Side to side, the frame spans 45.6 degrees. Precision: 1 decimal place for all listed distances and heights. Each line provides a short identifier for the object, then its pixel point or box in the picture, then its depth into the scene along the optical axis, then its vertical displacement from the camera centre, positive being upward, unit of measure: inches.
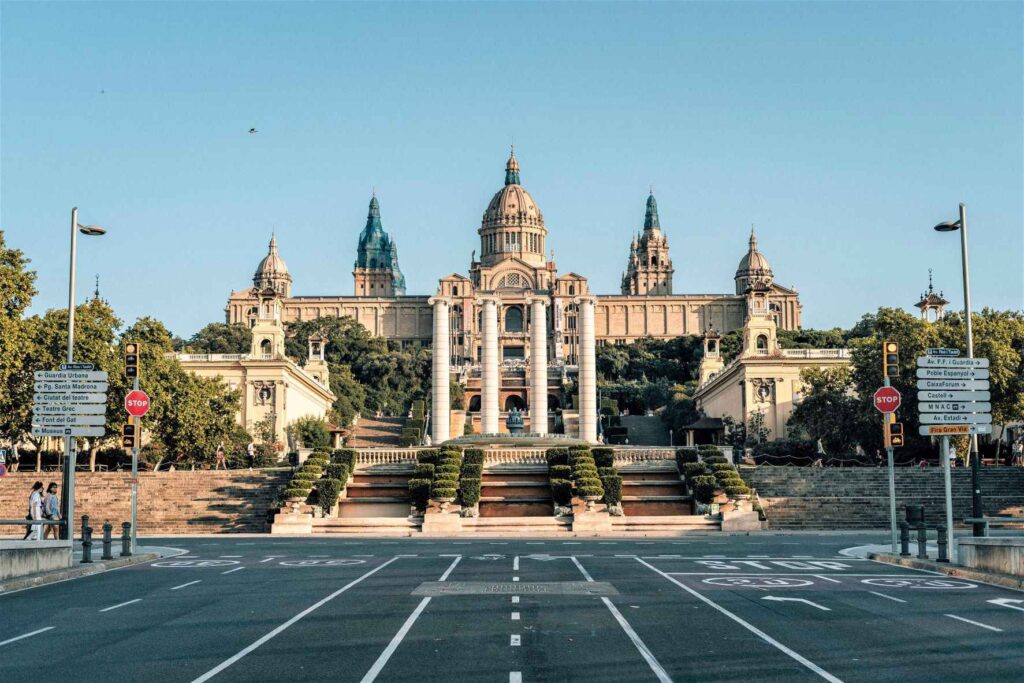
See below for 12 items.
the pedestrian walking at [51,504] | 1496.1 -48.2
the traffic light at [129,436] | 1392.7 +32.7
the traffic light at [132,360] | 1437.0 +123.0
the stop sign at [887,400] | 1359.5 +65.7
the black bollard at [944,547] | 1202.6 -87.5
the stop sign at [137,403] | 1391.5 +70.5
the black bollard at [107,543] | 1267.2 -81.9
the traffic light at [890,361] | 1374.3 +110.4
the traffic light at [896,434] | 1373.0 +27.9
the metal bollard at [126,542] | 1326.3 -85.0
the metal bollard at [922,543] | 1236.5 -85.5
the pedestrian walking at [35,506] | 1480.1 -49.5
